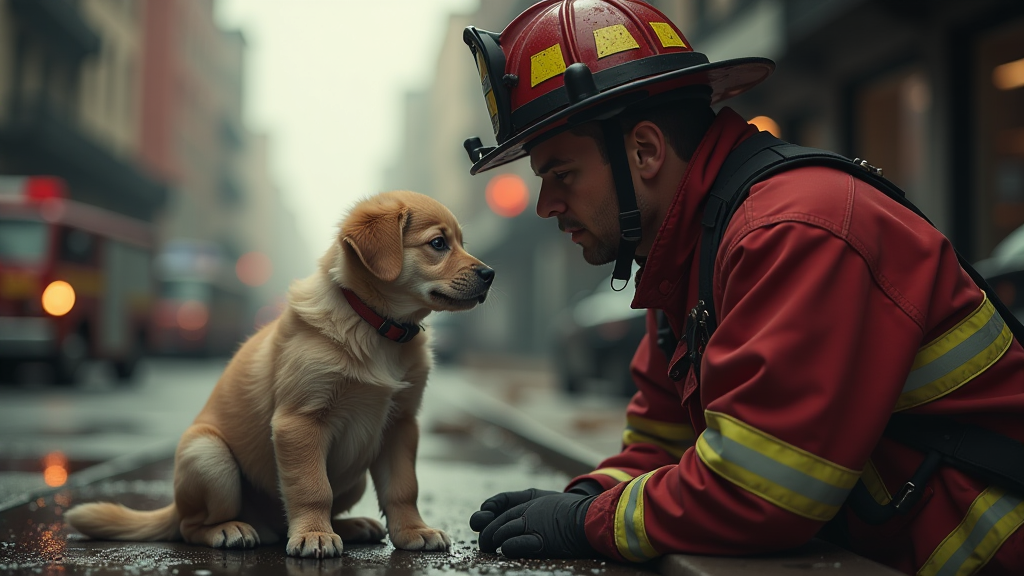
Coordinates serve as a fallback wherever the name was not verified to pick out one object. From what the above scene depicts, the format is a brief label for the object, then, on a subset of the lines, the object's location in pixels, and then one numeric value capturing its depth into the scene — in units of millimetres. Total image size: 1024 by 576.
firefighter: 2352
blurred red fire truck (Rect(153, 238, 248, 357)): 30031
